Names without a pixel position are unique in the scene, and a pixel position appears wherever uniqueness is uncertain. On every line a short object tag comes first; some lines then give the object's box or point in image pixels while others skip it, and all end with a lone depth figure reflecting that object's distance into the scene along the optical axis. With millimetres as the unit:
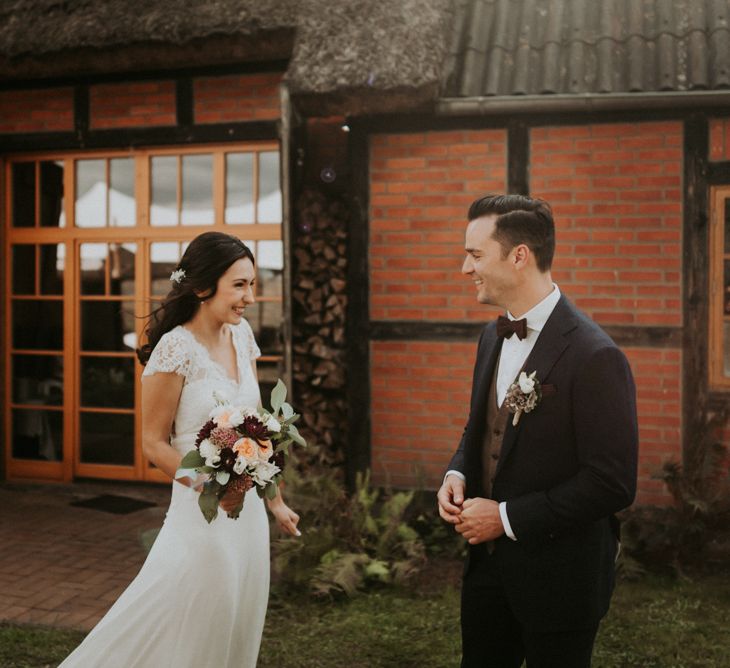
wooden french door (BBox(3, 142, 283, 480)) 7121
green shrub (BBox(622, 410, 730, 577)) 4984
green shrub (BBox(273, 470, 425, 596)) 4746
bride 2943
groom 2223
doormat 6738
